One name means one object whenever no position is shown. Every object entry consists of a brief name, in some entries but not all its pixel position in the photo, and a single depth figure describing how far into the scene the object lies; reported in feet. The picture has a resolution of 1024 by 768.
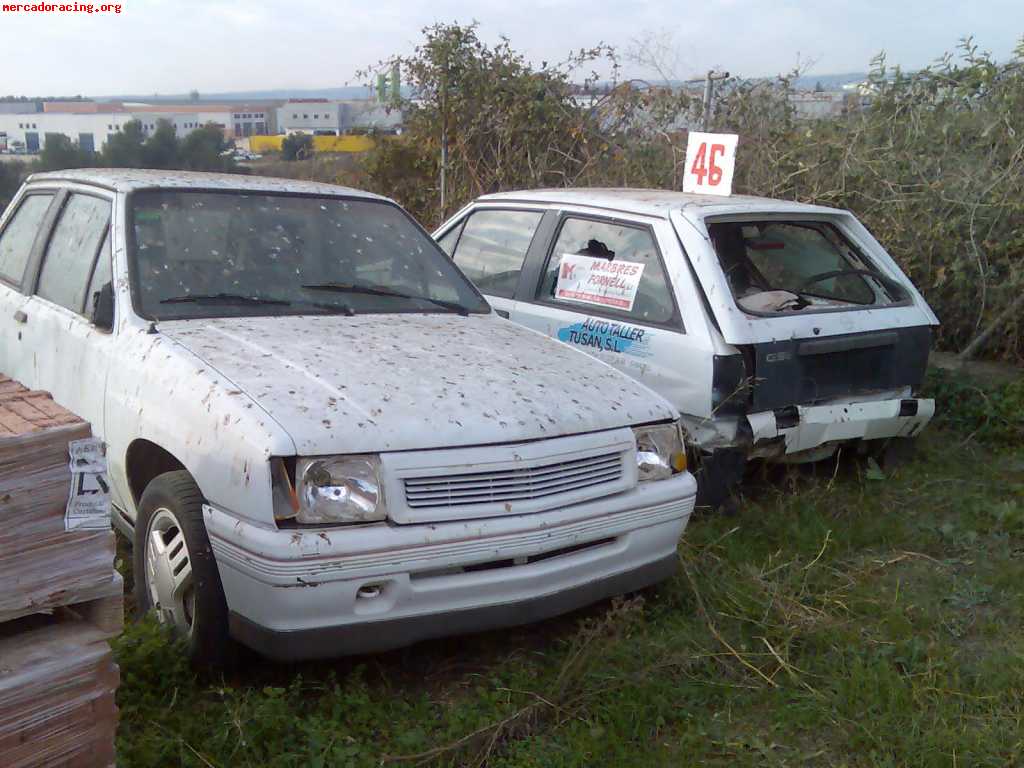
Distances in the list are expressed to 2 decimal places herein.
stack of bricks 7.09
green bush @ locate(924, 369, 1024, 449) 20.40
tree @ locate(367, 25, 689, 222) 31.27
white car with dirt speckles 9.68
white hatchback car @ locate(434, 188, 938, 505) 14.83
